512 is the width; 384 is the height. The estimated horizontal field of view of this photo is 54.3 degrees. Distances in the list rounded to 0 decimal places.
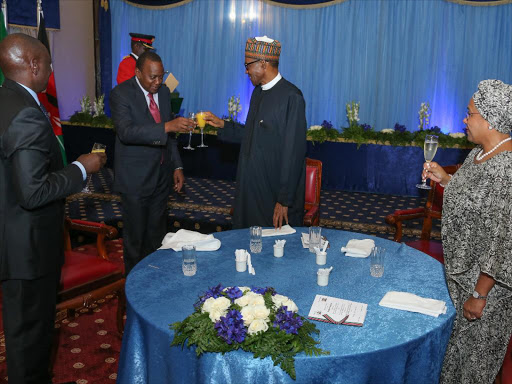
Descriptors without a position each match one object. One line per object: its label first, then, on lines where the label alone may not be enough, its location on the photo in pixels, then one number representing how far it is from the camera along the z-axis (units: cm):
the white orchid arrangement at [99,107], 877
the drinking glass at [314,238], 255
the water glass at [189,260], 217
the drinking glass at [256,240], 249
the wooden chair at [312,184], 406
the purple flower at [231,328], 154
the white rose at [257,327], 156
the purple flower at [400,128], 705
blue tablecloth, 163
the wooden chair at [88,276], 296
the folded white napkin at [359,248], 247
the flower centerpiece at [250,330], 156
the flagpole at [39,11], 505
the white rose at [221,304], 162
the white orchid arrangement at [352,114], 764
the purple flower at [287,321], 158
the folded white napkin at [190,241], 249
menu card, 181
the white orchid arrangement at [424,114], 795
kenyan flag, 494
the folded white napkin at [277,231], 276
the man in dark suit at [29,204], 207
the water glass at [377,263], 223
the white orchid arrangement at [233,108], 870
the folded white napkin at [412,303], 190
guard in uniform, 659
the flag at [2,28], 461
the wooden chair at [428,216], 356
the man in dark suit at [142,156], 346
